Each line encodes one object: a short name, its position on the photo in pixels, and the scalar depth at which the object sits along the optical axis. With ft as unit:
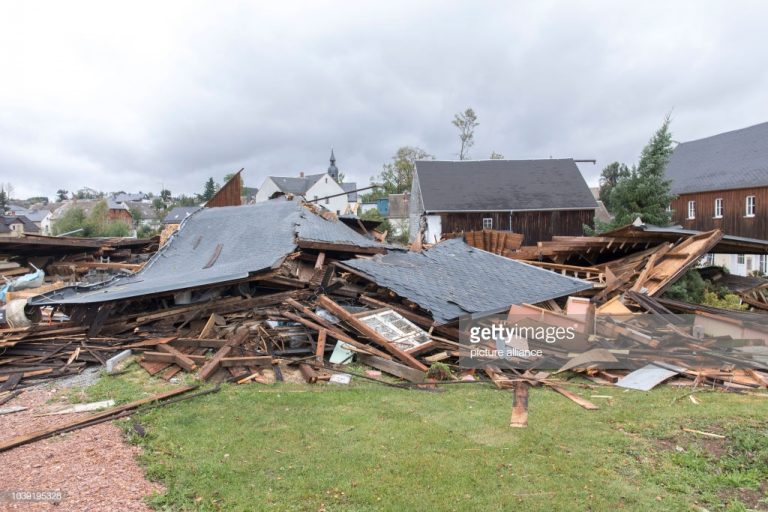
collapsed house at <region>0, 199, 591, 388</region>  24.22
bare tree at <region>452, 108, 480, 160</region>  152.05
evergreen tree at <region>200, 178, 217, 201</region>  251.00
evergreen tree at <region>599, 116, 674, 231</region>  55.98
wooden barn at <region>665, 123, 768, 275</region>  81.66
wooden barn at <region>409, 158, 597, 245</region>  94.89
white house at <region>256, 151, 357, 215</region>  179.52
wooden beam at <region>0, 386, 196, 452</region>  14.70
